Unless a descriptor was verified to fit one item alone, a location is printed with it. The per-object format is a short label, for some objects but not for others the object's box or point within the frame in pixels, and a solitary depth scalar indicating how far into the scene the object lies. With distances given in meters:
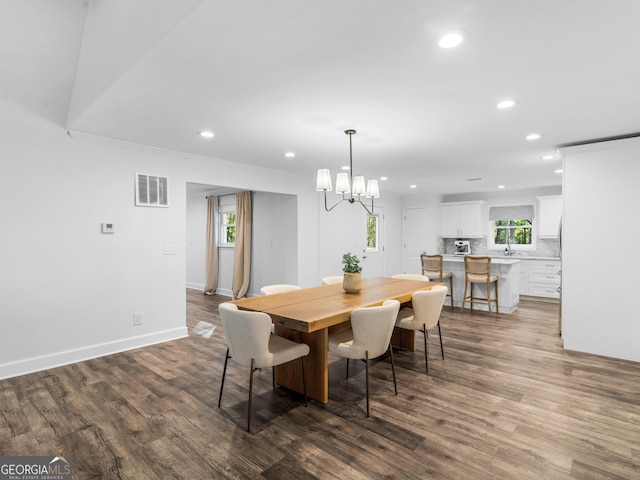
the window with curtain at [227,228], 7.62
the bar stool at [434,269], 6.10
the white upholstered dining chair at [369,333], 2.51
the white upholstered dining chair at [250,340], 2.31
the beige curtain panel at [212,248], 7.63
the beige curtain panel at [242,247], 6.93
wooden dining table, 2.48
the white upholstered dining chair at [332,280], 4.26
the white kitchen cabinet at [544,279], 6.95
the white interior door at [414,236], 8.64
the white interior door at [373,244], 7.57
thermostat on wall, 3.79
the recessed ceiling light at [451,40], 1.78
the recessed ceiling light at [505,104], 2.68
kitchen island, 5.83
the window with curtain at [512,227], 7.69
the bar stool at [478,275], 5.66
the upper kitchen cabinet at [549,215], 7.08
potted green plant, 3.41
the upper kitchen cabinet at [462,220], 8.07
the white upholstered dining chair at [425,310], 3.20
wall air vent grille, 4.07
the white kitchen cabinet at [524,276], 7.28
